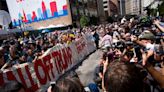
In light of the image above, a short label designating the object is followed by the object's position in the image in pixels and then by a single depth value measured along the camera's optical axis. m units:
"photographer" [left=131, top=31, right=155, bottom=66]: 4.04
